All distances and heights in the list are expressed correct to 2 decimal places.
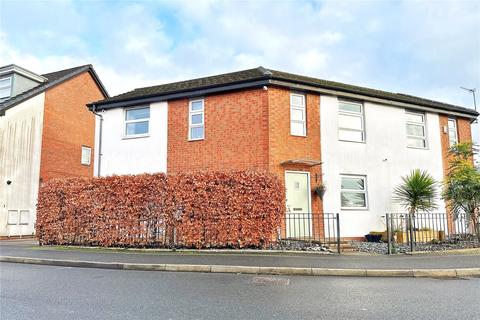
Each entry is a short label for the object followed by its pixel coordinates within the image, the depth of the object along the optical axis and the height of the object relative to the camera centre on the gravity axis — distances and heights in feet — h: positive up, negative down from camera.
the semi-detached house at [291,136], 46.32 +10.41
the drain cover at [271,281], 23.63 -3.81
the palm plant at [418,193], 46.88 +2.91
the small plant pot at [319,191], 46.50 +3.11
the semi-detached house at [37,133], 63.82 +15.21
